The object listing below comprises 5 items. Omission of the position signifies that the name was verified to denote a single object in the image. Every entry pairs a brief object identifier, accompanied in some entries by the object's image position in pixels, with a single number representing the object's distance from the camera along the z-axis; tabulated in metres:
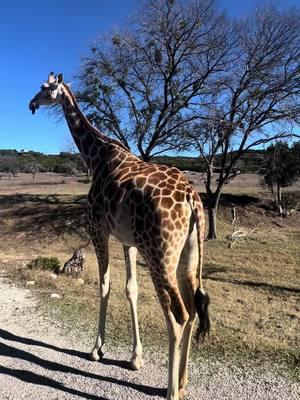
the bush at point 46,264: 10.16
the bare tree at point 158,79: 18.84
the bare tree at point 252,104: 18.02
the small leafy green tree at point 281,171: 25.16
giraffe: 4.39
